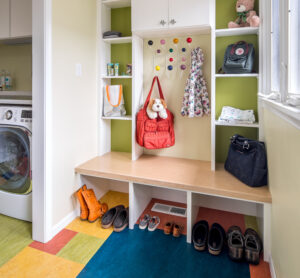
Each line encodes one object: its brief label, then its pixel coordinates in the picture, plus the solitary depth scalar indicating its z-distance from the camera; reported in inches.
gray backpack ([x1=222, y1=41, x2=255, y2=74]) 78.6
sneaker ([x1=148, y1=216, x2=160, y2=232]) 82.7
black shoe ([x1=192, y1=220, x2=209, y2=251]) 72.1
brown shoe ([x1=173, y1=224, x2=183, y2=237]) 79.6
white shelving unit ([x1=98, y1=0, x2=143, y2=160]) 94.7
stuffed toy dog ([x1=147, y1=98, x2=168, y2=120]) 92.0
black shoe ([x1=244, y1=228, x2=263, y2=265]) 65.7
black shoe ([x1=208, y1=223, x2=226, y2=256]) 70.0
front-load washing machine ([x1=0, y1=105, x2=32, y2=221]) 81.9
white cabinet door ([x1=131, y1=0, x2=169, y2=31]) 85.3
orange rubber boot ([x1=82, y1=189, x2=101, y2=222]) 86.2
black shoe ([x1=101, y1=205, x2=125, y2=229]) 83.0
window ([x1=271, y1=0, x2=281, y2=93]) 59.7
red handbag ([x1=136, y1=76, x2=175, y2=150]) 93.7
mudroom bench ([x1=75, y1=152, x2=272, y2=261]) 69.9
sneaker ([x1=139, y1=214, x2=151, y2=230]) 83.5
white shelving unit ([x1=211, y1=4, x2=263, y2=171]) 79.3
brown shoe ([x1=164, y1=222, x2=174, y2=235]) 80.9
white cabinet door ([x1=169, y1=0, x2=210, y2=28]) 80.6
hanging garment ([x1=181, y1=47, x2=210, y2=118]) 90.2
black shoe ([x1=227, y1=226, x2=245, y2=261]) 67.1
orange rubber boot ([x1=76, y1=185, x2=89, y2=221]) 86.5
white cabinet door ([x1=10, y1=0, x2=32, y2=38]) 85.6
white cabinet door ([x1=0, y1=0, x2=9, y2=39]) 88.8
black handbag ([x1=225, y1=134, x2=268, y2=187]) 70.4
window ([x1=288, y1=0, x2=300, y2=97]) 40.1
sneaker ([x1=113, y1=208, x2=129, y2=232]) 81.7
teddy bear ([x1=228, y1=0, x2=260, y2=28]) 80.5
